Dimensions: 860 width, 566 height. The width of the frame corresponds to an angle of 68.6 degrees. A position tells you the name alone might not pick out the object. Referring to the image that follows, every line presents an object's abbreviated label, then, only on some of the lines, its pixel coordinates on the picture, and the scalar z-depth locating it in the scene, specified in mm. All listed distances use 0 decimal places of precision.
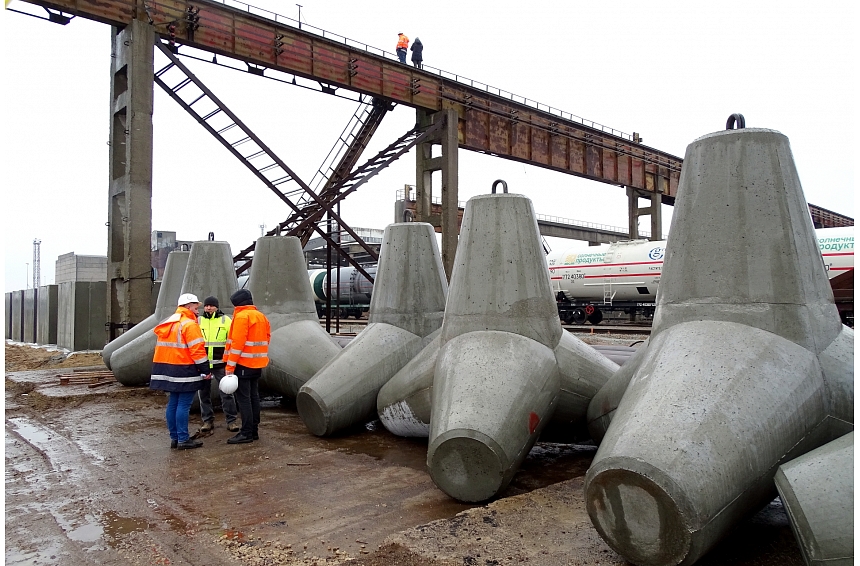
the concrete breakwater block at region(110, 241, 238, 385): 10227
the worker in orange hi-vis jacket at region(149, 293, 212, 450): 6672
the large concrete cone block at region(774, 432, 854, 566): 2980
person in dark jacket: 18562
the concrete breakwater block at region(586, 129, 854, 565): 3387
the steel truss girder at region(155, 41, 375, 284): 14320
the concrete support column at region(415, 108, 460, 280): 18047
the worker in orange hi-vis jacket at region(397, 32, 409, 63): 19075
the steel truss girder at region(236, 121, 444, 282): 17141
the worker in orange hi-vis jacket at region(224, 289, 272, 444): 6949
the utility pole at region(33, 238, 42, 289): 62938
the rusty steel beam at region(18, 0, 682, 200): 13789
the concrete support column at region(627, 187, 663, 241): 24016
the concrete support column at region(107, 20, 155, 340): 13094
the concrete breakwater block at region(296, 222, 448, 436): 7039
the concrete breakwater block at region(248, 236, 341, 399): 8641
